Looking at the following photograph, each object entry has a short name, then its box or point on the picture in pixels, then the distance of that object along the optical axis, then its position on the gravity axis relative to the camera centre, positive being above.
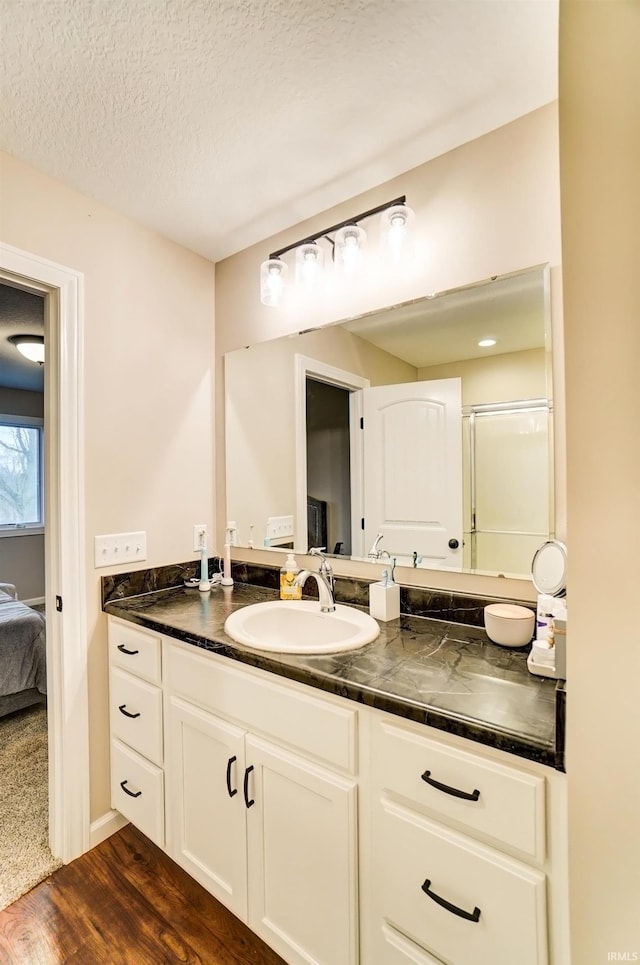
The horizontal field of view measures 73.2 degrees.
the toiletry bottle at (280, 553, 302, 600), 1.63 -0.36
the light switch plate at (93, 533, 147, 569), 1.64 -0.24
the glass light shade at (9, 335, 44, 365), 3.10 +1.05
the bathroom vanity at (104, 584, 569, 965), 0.79 -0.70
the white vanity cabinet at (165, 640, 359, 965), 1.01 -0.84
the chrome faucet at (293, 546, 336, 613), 1.48 -0.35
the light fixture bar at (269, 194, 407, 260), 1.45 +0.94
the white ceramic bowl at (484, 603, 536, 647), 1.16 -0.39
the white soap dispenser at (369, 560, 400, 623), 1.40 -0.38
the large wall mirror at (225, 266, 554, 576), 1.28 +0.18
